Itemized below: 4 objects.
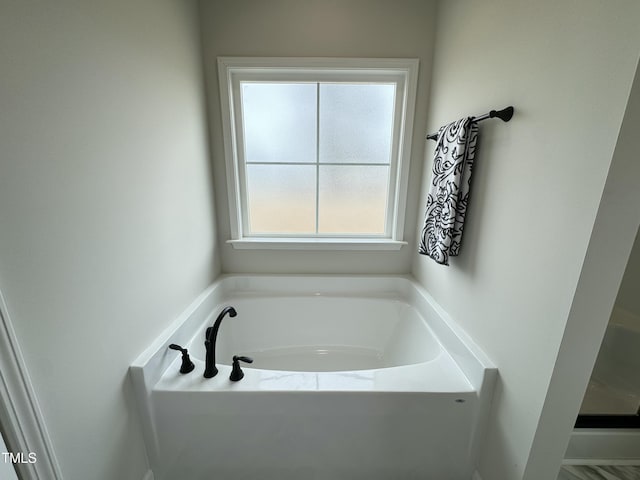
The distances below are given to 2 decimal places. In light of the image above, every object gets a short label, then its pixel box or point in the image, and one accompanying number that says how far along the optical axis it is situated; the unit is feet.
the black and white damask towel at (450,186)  3.68
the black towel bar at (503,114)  3.05
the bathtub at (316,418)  3.54
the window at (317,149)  5.50
